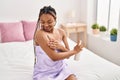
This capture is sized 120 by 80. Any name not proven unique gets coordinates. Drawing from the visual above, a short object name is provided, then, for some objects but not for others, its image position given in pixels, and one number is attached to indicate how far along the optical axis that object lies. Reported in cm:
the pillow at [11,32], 292
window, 335
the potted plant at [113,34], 282
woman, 139
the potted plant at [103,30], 313
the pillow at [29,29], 305
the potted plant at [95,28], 331
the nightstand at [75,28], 344
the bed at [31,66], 169
